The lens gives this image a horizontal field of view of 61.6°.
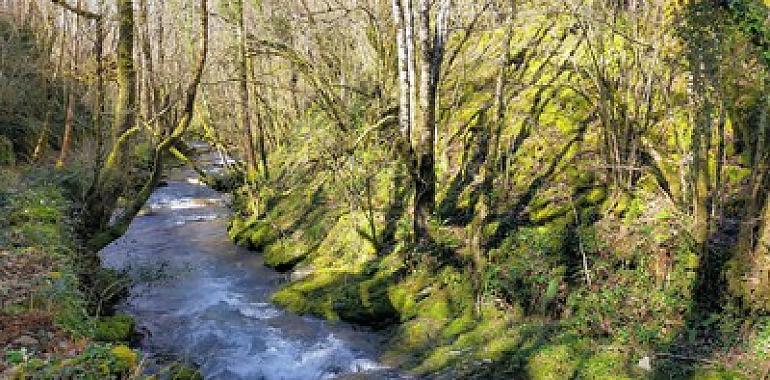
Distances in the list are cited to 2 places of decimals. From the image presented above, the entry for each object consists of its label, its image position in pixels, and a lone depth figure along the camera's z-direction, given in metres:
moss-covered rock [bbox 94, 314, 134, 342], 8.56
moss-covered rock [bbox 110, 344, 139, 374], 6.43
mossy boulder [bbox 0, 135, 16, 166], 19.55
